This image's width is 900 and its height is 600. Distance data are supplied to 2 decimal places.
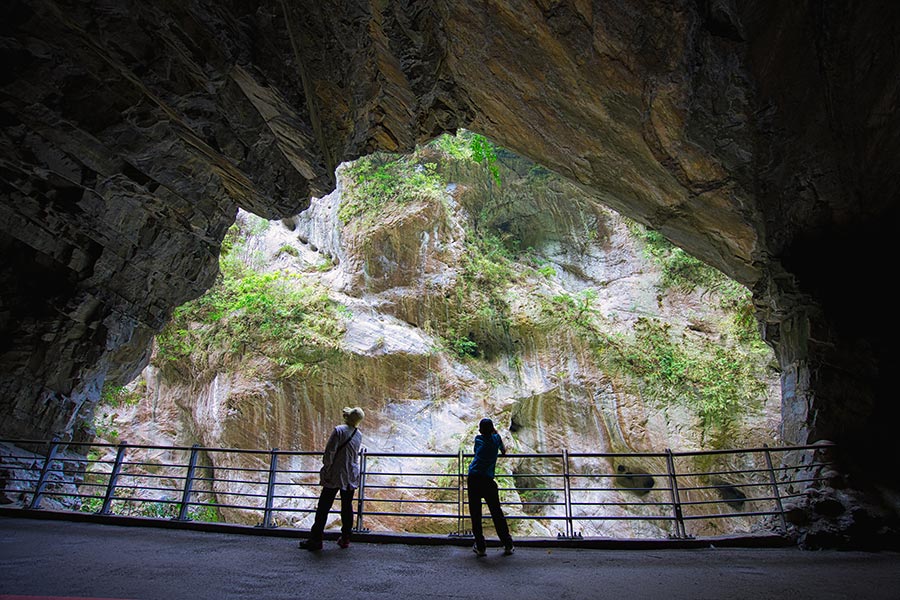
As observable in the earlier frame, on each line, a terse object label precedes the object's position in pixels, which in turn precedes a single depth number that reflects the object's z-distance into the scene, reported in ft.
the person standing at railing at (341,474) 15.76
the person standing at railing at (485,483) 15.52
